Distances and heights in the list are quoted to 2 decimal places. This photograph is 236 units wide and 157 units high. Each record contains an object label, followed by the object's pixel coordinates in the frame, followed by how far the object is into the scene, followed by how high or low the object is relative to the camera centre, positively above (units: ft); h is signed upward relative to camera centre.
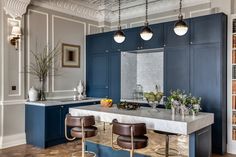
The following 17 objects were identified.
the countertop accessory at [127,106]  12.40 -1.54
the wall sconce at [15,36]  15.80 +2.87
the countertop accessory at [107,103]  13.50 -1.48
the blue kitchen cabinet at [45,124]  15.56 -3.24
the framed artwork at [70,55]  19.51 +1.88
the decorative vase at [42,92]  17.12 -1.08
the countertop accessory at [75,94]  19.45 -1.46
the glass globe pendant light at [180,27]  11.16 +2.41
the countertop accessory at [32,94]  16.48 -1.17
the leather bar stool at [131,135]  9.45 -2.34
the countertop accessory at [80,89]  19.81 -0.99
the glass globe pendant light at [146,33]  12.24 +2.33
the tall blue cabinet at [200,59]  14.35 +1.23
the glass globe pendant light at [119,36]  13.32 +2.36
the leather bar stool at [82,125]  11.17 -2.33
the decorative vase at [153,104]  11.81 -1.36
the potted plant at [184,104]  10.56 -1.23
